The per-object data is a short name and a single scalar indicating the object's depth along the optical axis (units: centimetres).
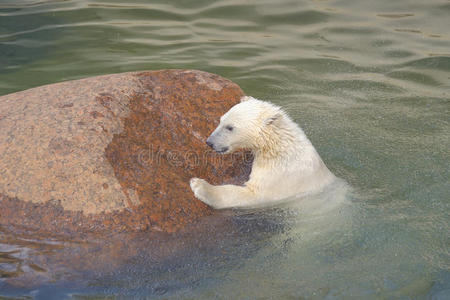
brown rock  788
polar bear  891
